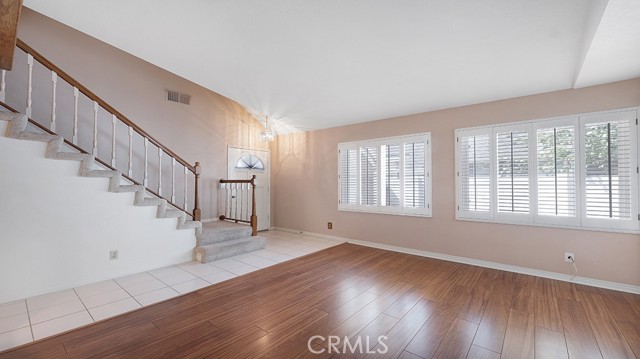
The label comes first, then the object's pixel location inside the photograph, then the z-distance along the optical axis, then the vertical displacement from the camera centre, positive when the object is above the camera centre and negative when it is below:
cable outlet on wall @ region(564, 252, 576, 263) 3.27 -0.93
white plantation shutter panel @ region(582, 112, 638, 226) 2.97 +0.20
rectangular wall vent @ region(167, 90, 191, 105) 4.98 +1.69
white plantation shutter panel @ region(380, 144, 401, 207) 4.79 +0.16
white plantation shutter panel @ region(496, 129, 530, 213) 3.57 +0.19
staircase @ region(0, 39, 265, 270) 2.90 +0.31
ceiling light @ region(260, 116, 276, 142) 5.37 +1.00
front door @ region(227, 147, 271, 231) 6.00 +0.30
